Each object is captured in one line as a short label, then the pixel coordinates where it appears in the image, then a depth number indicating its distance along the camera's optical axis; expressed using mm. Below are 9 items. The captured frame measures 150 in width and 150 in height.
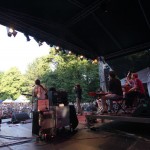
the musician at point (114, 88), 5661
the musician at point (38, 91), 6159
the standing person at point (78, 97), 9311
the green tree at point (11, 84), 28234
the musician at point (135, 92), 5798
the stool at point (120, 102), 5773
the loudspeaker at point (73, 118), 5707
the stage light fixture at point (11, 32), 5789
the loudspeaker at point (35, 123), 4857
